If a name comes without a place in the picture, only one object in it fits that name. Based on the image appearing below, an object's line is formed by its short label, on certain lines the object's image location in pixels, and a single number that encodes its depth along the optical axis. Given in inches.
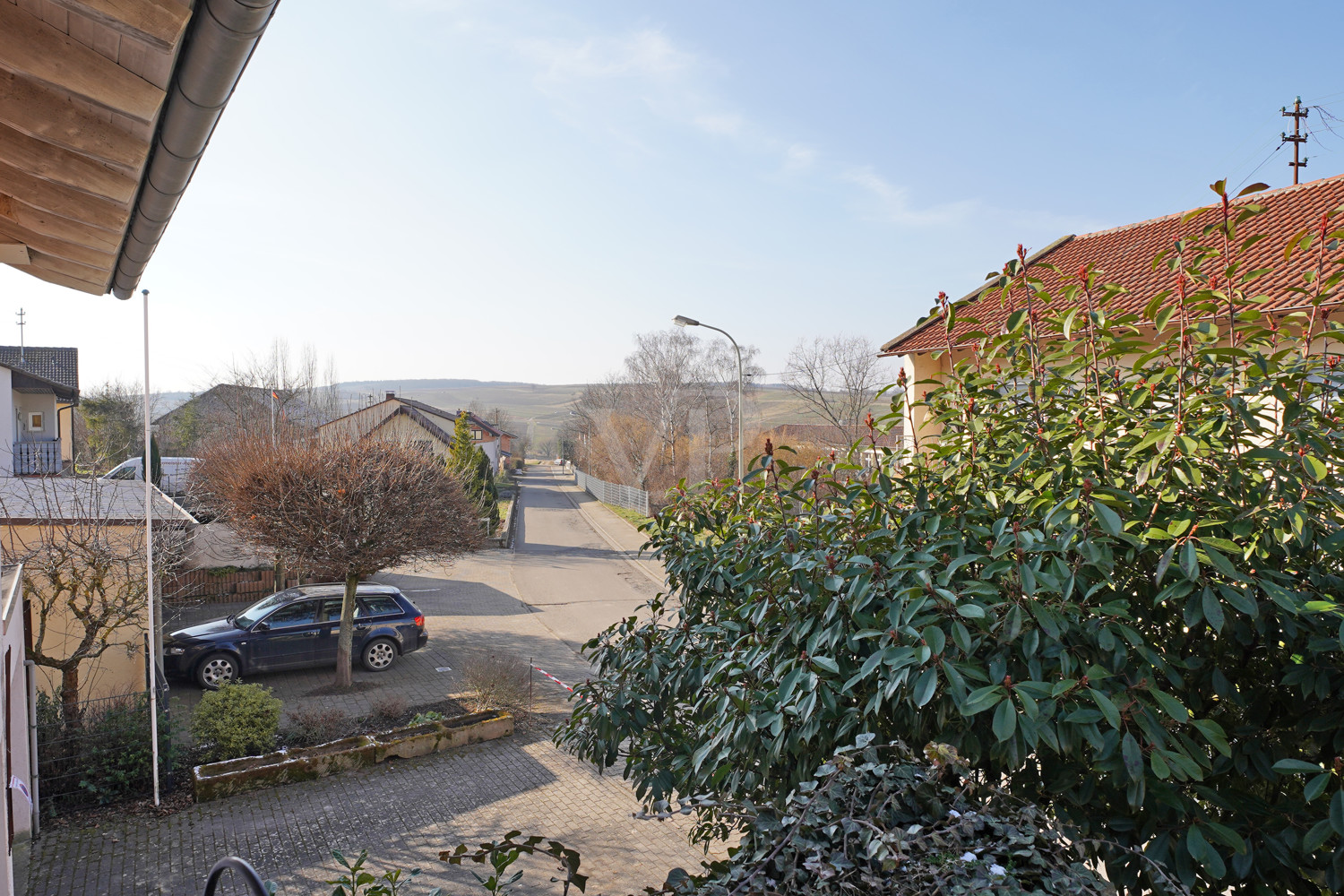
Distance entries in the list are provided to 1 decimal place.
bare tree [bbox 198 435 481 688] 458.3
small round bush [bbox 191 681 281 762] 358.3
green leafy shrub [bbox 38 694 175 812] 320.8
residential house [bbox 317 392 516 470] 793.6
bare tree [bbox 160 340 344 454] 1398.9
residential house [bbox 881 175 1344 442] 372.2
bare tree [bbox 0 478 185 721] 342.3
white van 874.8
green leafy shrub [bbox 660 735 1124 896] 69.1
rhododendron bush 85.4
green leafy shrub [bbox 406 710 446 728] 406.0
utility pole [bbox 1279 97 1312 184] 750.5
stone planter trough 338.3
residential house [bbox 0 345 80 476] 956.3
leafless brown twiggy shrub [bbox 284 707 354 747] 386.3
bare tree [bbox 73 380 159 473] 1499.8
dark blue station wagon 472.4
